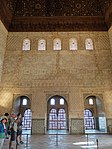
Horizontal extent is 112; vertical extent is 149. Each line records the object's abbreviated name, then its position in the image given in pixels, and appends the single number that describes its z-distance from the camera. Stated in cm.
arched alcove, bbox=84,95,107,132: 1041
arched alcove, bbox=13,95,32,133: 1116
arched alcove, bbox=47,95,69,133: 1097
